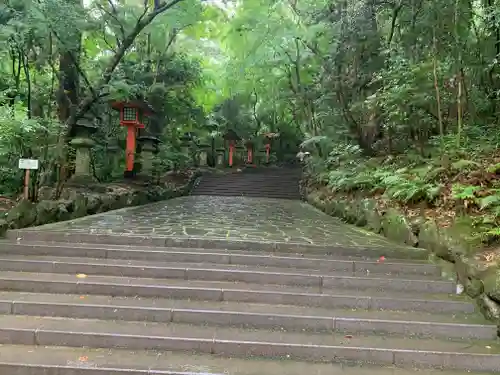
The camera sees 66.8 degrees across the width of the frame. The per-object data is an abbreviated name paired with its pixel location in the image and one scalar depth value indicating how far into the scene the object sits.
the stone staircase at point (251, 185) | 17.56
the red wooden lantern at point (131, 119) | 12.95
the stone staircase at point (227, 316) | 3.40
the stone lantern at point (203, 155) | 23.12
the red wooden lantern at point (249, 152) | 26.06
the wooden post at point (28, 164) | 6.40
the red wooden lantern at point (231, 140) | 23.92
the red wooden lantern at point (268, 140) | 27.09
